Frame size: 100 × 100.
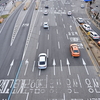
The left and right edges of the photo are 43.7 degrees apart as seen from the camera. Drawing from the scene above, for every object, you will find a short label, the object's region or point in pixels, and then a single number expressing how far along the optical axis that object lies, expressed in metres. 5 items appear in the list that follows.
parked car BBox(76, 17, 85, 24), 53.84
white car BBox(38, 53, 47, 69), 28.66
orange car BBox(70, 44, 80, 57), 32.44
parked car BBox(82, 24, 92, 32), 46.86
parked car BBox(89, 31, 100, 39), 41.34
